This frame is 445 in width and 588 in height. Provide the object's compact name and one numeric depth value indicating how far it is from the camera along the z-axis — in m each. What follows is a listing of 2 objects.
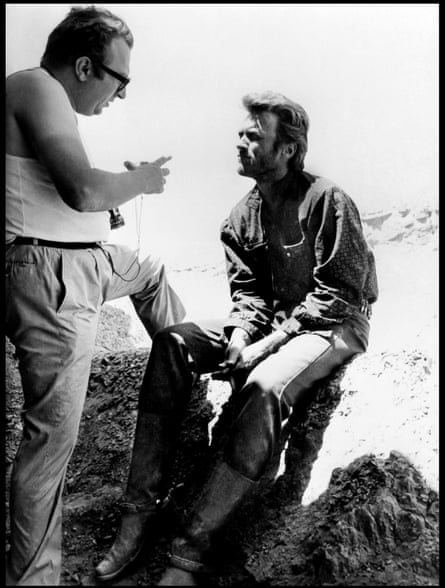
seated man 2.56
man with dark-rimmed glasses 2.55
